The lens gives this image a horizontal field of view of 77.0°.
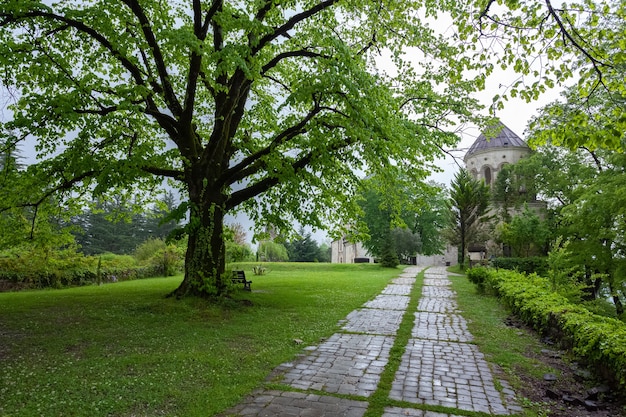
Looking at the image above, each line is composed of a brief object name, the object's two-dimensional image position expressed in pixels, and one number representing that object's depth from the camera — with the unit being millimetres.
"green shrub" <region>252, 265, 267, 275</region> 26203
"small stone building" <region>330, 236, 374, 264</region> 64562
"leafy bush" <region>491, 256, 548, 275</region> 28617
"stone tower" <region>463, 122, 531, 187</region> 45625
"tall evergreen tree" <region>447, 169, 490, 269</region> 30266
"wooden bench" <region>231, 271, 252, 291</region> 15000
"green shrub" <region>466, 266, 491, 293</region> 16594
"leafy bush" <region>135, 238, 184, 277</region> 26297
